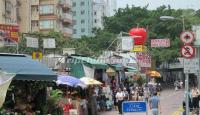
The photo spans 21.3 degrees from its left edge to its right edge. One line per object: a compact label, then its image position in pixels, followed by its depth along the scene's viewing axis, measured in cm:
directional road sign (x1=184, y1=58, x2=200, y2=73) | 1703
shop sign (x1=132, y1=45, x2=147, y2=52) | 4974
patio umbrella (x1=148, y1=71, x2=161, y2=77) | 5507
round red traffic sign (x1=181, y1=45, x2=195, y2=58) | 1707
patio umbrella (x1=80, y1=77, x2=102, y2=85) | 2783
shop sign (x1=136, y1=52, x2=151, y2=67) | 5118
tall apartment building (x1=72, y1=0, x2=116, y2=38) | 11244
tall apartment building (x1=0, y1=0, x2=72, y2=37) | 7344
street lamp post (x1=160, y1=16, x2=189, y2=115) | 1727
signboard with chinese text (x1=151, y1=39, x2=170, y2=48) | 5427
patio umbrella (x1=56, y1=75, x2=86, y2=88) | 2472
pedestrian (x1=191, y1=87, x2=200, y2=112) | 2672
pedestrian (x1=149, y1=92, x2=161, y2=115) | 2447
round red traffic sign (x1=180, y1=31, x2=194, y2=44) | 1733
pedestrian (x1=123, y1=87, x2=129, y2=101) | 3351
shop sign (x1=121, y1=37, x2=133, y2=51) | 4450
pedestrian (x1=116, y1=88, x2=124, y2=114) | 3189
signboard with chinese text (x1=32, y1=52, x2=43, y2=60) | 2811
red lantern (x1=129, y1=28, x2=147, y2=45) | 4897
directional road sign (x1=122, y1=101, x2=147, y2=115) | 1512
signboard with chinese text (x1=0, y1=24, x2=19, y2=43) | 2945
